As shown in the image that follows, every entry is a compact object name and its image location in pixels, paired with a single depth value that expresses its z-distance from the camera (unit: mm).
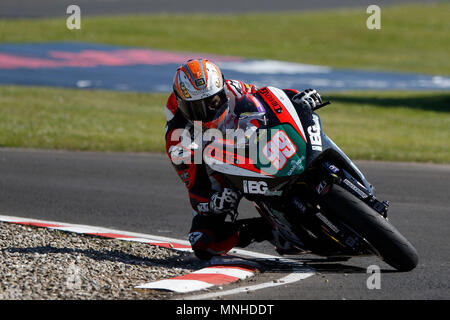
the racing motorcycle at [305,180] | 11055
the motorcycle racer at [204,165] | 11672
